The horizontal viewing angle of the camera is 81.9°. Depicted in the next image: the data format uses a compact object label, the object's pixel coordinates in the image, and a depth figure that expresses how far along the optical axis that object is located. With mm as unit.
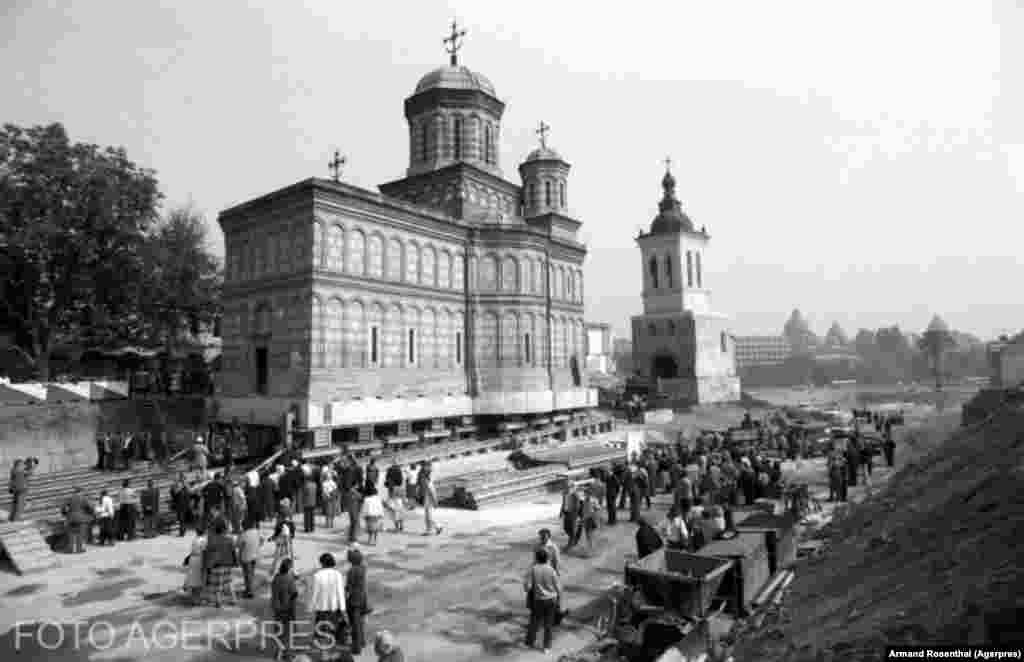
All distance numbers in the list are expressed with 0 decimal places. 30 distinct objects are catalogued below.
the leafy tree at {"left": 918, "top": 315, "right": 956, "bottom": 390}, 104062
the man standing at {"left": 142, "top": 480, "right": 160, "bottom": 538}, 14703
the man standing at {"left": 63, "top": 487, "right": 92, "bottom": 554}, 13000
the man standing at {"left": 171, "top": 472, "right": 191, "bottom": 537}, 14703
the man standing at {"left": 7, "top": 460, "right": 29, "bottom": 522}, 14508
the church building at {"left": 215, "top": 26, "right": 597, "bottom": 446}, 23953
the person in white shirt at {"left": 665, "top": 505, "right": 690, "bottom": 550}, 11359
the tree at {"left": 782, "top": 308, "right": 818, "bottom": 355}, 182675
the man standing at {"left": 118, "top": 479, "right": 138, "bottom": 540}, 14133
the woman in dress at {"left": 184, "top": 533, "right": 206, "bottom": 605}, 10000
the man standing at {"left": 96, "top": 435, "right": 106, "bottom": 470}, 20891
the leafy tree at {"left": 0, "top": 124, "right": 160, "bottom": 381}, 25078
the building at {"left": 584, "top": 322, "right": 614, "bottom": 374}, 86750
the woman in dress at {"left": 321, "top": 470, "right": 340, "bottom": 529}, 15406
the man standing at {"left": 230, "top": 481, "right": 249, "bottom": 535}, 13508
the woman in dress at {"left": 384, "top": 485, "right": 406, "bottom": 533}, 15159
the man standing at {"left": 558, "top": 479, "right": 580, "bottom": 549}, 13305
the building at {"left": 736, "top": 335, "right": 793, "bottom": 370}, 179000
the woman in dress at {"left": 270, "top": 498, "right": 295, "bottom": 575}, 10203
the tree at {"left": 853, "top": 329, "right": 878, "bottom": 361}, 157600
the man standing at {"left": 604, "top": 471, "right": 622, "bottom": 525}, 15969
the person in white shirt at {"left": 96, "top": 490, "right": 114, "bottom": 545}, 13773
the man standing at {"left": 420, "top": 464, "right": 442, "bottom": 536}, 14788
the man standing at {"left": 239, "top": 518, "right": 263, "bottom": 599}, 10266
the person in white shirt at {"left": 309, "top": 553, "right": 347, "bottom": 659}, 8172
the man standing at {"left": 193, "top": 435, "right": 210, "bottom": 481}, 19062
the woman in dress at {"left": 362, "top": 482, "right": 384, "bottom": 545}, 13749
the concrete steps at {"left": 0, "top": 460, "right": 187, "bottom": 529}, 16375
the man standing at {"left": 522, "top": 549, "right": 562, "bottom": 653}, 8469
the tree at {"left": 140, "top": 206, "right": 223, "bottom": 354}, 30609
